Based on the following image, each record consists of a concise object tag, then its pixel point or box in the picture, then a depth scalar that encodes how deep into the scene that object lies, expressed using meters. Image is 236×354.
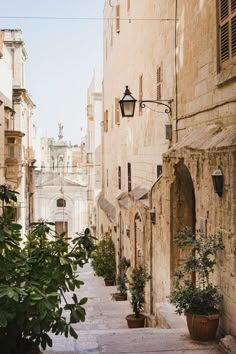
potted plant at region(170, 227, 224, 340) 6.64
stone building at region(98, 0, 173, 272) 13.11
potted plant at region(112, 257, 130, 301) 14.84
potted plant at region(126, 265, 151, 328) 10.61
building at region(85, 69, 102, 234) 39.59
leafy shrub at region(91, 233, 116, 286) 19.56
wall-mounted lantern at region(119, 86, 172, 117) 10.83
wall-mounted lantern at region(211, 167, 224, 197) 6.62
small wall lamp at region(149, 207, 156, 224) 11.24
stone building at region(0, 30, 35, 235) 22.12
